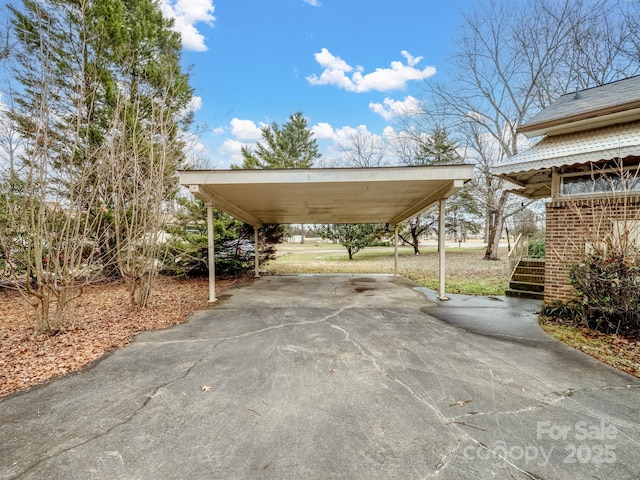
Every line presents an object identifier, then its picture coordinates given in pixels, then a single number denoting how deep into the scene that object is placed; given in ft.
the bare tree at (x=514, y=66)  39.81
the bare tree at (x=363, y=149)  74.59
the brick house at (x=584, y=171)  15.76
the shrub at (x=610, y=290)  13.51
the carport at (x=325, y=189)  19.12
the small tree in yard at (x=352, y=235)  63.16
